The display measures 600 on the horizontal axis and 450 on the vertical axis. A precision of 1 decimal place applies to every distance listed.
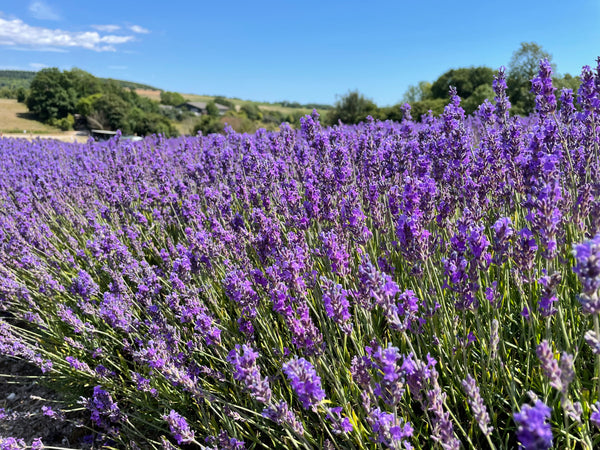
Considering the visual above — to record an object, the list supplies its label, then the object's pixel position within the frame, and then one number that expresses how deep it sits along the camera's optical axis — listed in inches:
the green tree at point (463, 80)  1057.5
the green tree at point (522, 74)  667.6
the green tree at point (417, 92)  1442.5
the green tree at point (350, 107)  933.2
